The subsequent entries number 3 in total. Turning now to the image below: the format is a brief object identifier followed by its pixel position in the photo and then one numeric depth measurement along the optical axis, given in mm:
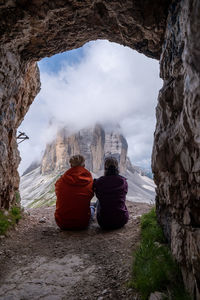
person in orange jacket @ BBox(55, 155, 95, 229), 6844
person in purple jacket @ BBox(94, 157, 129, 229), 6715
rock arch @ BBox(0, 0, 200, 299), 2795
